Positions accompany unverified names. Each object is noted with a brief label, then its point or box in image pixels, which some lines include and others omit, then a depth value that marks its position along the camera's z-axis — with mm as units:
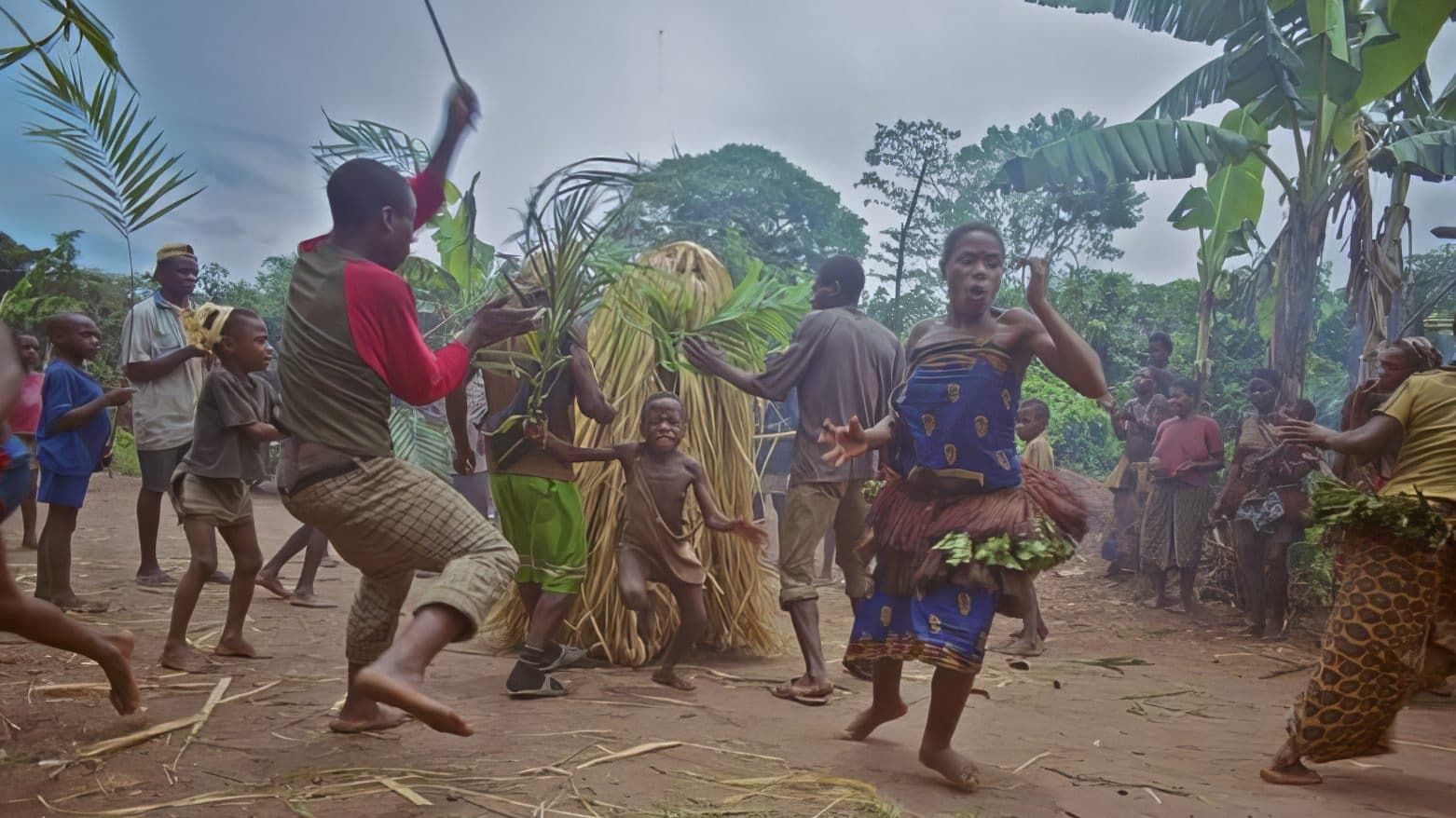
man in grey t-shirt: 3818
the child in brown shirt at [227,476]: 3521
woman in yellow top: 2738
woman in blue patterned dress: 2623
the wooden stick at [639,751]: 2619
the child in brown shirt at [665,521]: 3758
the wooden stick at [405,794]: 2254
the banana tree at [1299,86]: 6008
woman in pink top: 6152
